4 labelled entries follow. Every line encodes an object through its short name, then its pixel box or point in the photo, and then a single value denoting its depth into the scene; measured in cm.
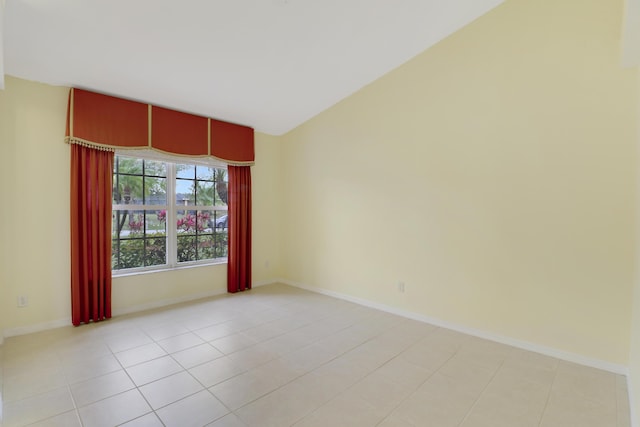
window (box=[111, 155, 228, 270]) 371
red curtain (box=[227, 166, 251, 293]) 452
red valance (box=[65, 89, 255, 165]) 321
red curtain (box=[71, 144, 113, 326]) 319
